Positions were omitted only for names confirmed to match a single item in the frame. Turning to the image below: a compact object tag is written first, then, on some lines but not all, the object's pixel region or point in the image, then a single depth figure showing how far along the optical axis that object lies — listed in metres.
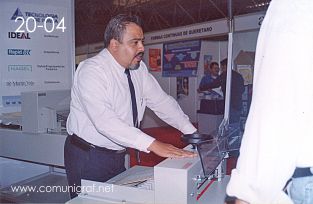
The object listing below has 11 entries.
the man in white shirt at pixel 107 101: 1.62
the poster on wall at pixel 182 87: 7.95
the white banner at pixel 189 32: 5.76
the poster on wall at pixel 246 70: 3.72
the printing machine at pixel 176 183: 1.14
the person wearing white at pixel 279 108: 0.61
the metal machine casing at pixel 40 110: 2.42
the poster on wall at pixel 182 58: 7.50
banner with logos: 2.84
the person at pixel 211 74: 7.24
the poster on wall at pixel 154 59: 7.88
